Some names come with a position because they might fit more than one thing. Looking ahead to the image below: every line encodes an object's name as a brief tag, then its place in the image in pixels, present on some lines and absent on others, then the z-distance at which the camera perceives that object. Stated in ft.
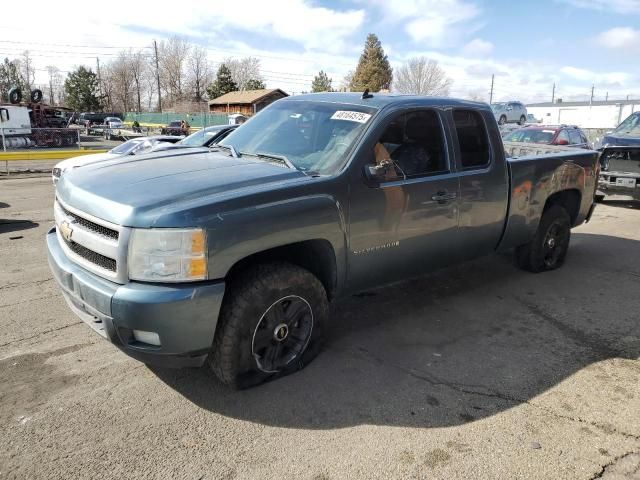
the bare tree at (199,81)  288.32
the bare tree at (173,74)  285.23
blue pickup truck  8.78
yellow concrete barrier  52.87
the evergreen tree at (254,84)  256.73
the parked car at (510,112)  117.63
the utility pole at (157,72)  236.22
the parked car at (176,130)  117.80
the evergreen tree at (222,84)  244.83
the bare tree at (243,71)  285.02
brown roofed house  189.26
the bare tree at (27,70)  279.26
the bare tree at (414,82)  260.62
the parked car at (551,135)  45.14
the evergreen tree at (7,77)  234.99
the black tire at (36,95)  93.82
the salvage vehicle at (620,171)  33.12
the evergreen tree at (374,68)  221.66
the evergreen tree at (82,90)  231.71
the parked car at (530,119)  179.09
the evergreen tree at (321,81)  263.39
